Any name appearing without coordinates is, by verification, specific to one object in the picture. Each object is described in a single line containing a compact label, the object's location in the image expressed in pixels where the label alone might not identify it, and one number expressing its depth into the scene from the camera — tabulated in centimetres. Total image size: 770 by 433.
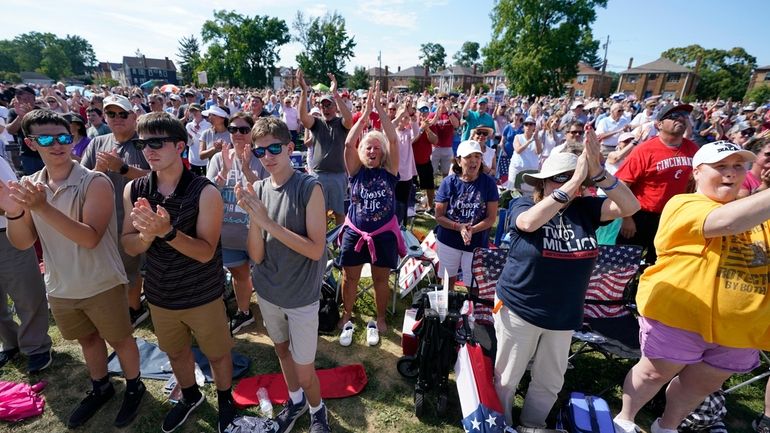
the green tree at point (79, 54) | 9881
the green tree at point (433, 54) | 10275
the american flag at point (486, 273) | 330
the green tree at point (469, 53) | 11362
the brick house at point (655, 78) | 6228
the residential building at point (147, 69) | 8375
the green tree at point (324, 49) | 6450
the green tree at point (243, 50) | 6053
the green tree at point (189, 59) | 6876
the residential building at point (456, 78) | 8244
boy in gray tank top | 210
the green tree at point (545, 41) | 3922
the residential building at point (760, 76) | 5488
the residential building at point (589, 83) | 6869
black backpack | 391
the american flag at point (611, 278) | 346
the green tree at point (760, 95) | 3675
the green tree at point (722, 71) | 5438
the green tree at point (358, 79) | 6712
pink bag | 275
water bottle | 291
